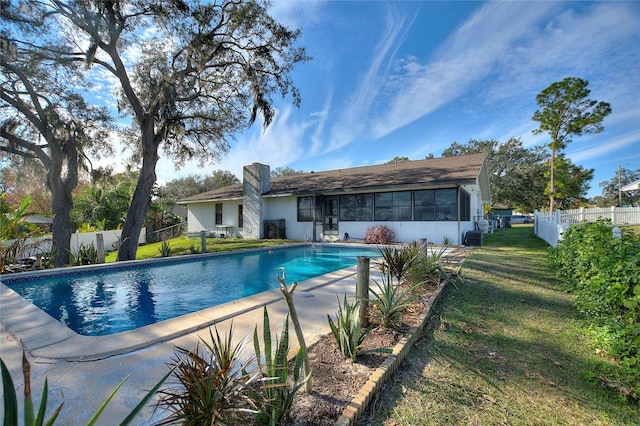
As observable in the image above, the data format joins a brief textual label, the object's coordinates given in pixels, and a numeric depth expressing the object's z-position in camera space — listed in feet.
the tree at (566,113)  69.97
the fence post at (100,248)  33.24
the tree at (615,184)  184.75
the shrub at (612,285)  9.05
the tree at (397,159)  139.09
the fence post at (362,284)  12.29
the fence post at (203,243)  44.16
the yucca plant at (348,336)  10.08
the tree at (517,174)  112.57
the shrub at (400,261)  18.73
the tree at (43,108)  32.96
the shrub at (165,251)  40.09
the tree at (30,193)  77.51
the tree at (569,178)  84.07
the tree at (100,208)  60.85
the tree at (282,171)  183.20
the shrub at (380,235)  48.85
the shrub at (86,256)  33.91
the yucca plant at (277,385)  6.77
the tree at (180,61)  35.72
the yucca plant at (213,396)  6.17
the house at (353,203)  46.88
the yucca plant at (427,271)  19.16
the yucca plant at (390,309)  12.50
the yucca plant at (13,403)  3.60
